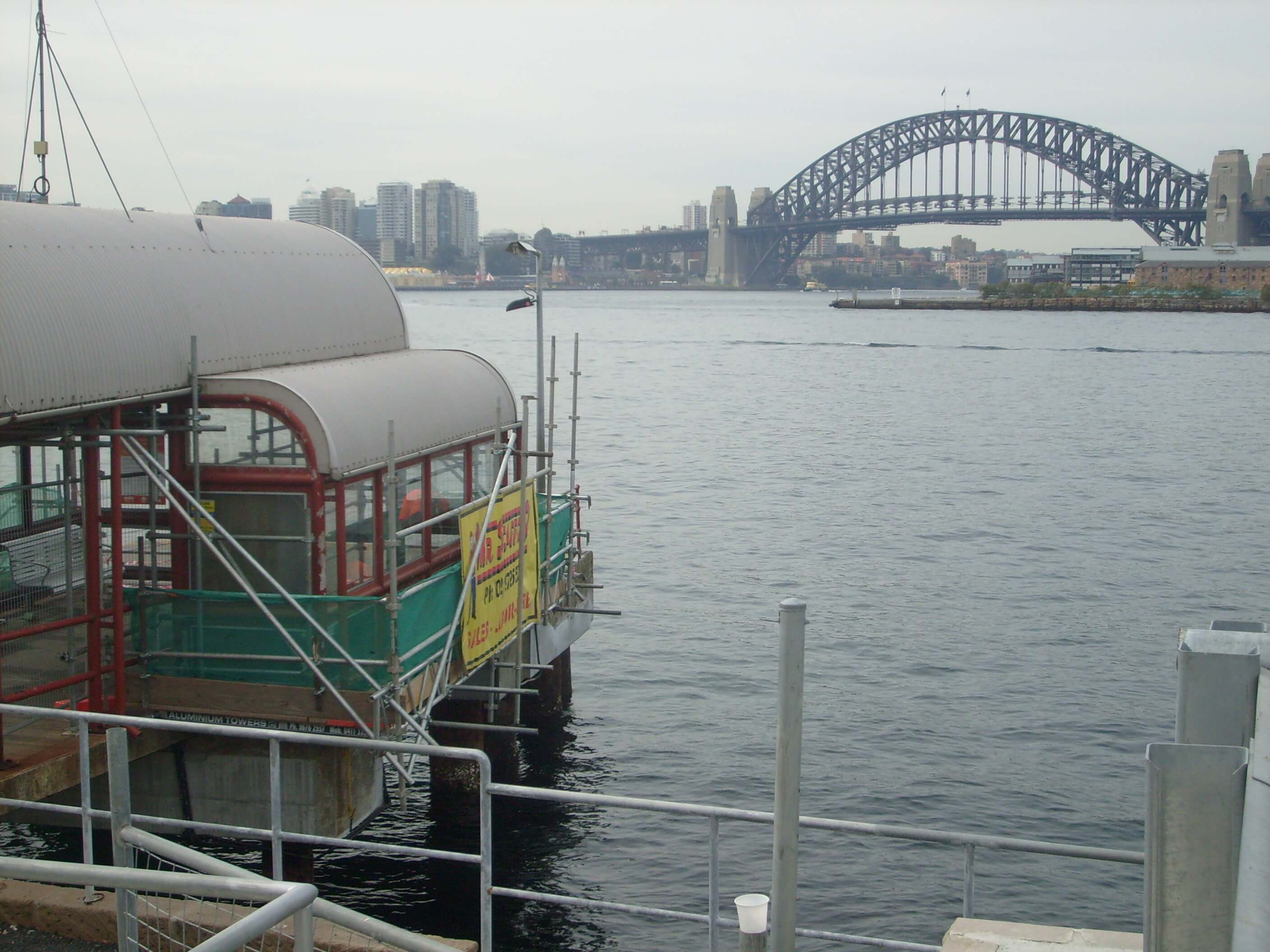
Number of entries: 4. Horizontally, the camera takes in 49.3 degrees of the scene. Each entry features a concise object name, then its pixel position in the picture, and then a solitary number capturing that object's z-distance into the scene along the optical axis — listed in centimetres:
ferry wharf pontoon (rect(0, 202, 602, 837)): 1216
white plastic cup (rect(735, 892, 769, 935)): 705
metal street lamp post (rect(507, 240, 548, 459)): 1945
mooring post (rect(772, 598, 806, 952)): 704
